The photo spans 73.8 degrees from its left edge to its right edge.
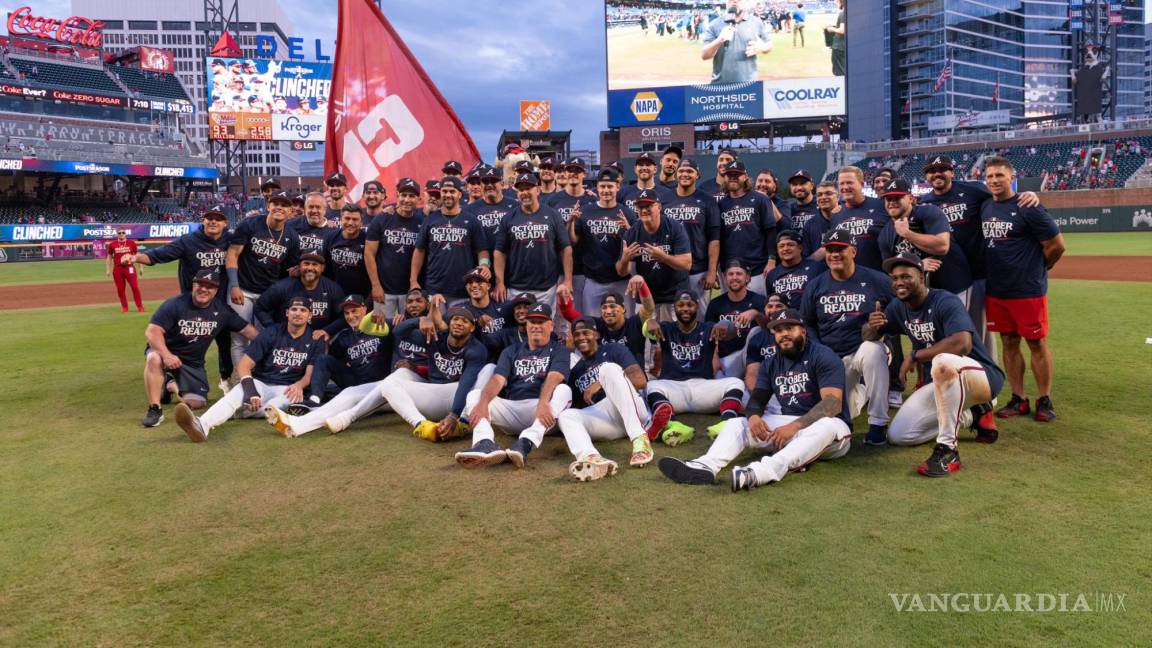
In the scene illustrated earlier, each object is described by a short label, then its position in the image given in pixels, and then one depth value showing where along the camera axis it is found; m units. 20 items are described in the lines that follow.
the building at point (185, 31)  125.75
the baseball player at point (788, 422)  5.19
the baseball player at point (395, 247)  8.30
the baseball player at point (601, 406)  5.52
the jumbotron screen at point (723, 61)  46.03
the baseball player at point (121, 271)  16.78
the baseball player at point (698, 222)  8.31
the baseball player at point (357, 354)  7.58
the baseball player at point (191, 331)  7.86
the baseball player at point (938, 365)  5.40
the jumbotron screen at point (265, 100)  52.50
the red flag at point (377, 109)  11.25
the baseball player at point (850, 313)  6.16
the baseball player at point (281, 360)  7.34
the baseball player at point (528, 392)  6.05
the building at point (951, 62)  89.94
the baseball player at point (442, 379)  6.76
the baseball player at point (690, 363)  7.16
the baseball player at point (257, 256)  8.45
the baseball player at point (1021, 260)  6.64
